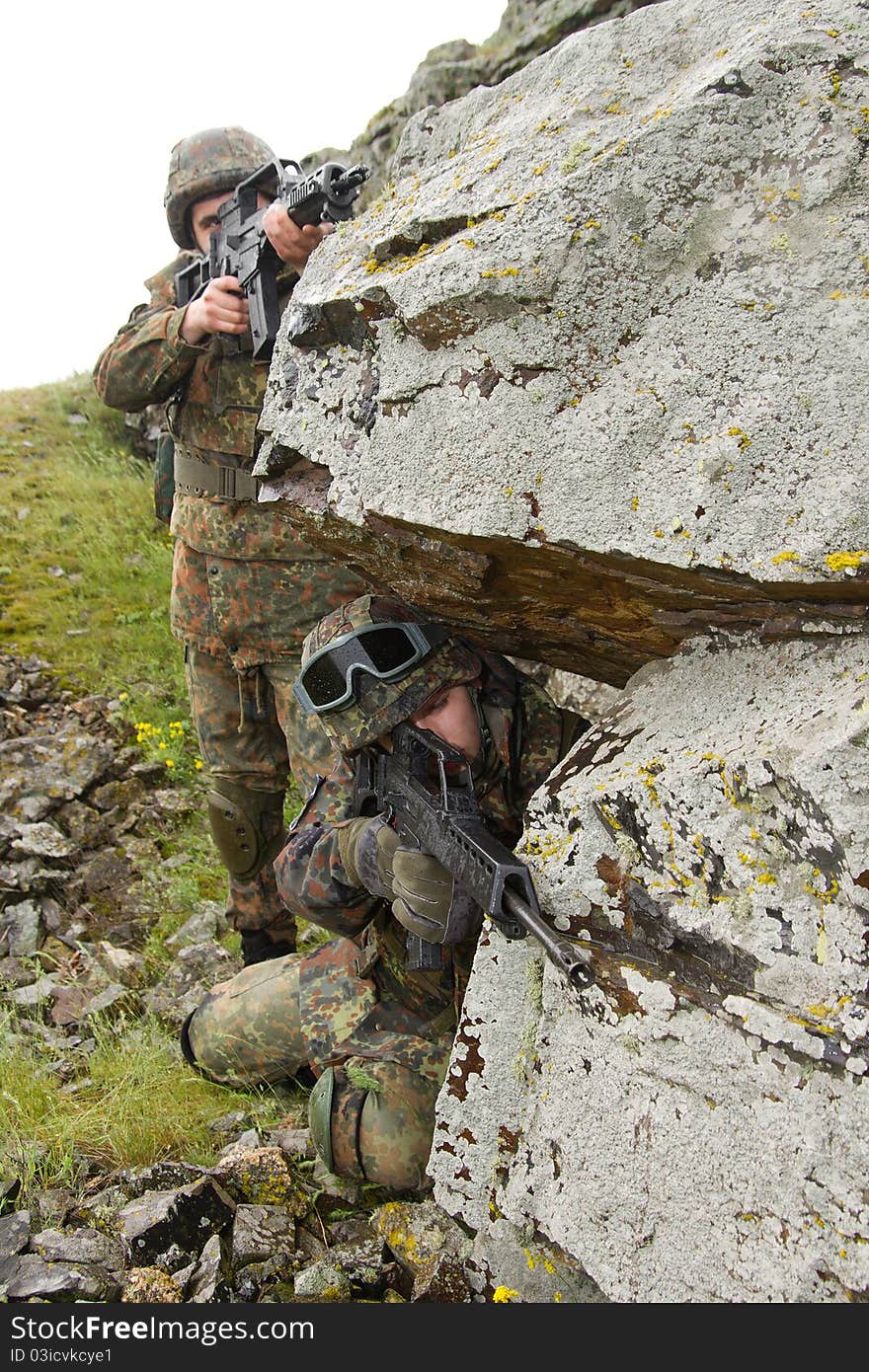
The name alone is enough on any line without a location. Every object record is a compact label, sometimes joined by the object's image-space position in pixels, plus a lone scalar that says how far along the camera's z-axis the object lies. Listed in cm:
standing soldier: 354
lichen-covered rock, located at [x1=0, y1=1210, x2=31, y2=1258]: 227
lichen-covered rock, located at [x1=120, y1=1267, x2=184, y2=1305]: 212
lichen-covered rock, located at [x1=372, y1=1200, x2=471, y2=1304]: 212
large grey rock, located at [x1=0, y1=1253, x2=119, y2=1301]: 211
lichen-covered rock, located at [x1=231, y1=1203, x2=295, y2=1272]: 227
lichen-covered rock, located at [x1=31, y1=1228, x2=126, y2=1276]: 222
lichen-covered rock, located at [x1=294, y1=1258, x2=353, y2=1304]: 216
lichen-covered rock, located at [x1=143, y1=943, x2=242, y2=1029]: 361
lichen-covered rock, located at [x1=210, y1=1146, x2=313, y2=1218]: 249
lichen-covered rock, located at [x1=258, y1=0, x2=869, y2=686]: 161
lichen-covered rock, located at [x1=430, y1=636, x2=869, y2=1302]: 152
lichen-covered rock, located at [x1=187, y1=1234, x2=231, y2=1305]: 214
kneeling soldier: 260
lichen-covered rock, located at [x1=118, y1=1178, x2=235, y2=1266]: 224
